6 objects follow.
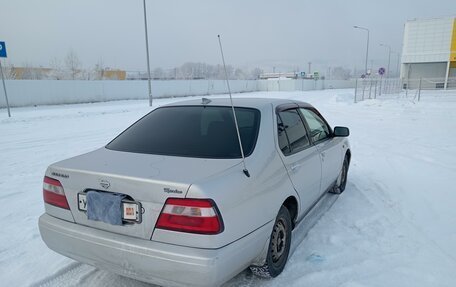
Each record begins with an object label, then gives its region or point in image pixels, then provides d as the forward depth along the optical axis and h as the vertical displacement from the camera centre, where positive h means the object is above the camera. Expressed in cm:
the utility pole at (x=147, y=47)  2178 +179
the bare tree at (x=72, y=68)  4828 +99
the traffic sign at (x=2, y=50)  1348 +102
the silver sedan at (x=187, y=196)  216 -87
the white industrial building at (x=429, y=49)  3822 +268
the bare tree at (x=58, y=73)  4853 +29
